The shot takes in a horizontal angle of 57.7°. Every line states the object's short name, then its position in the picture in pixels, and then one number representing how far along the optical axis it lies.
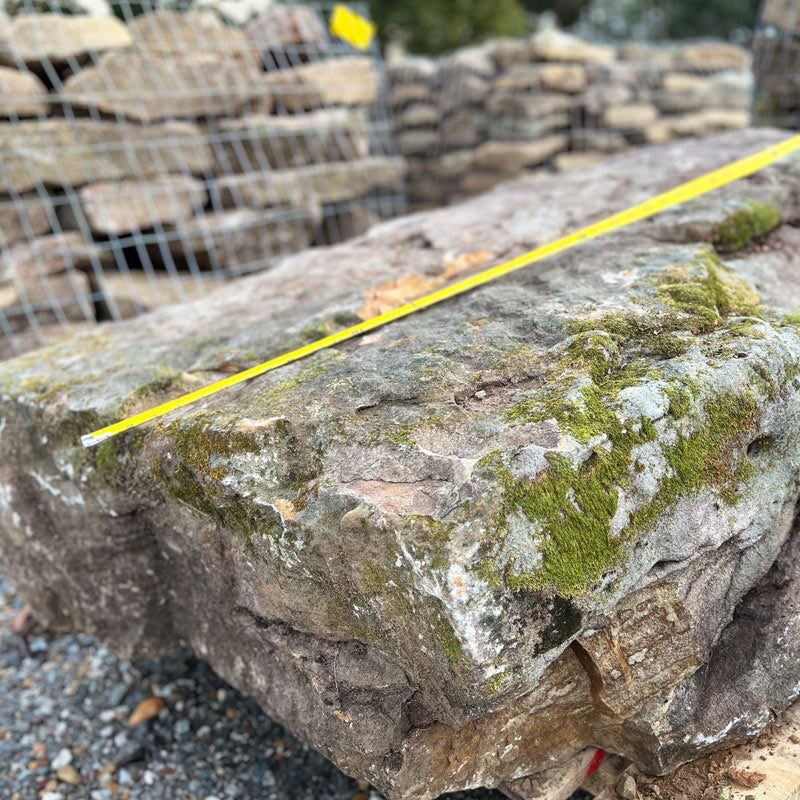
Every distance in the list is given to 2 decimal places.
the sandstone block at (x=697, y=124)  6.53
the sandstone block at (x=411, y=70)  7.04
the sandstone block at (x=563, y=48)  6.17
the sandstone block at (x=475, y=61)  6.47
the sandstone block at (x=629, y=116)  6.39
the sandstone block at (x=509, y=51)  6.30
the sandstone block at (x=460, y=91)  6.50
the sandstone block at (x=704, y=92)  6.61
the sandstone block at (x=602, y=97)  6.32
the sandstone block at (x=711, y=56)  6.75
